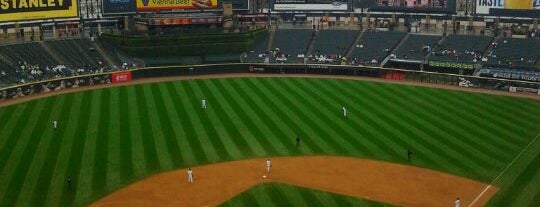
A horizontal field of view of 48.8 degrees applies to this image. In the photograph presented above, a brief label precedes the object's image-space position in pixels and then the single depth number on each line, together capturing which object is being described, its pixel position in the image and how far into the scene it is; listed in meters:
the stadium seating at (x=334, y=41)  82.75
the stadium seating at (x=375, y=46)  78.38
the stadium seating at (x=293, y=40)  83.56
